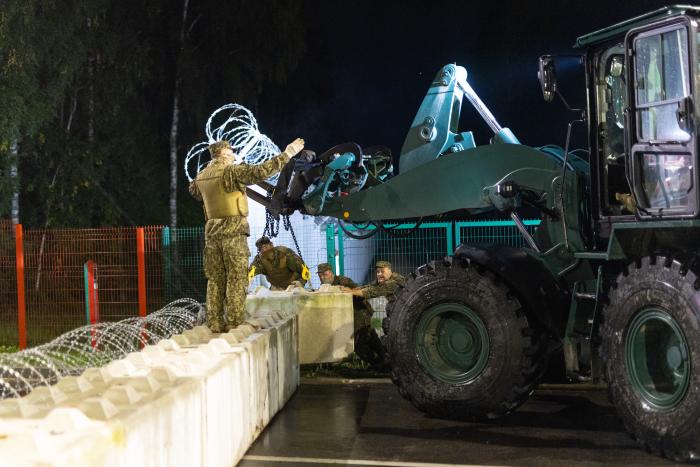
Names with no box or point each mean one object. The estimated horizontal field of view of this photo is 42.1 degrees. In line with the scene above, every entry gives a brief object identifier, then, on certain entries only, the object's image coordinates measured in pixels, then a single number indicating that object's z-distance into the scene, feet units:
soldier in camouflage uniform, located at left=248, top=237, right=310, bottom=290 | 43.75
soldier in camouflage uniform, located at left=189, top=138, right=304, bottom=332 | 27.22
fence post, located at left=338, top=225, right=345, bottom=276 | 50.19
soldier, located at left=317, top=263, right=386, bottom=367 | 37.09
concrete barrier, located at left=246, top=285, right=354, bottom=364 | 36.40
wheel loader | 21.08
